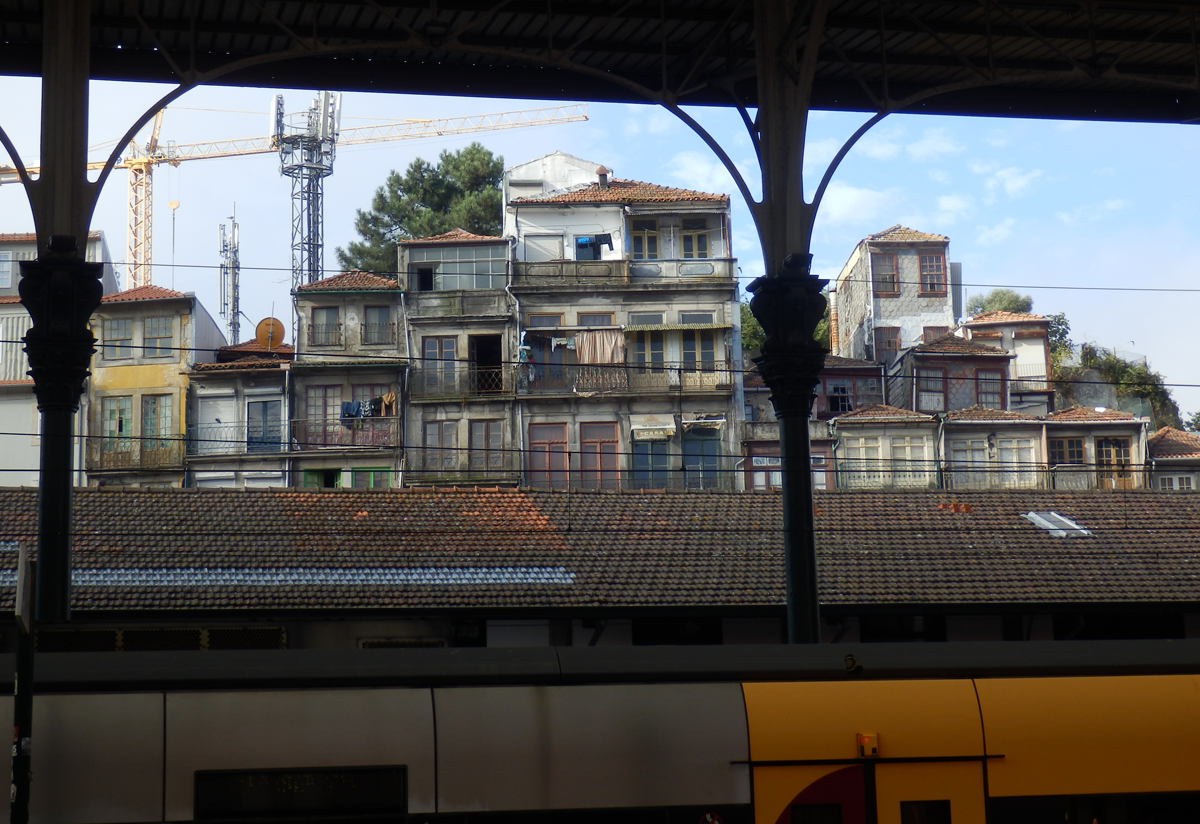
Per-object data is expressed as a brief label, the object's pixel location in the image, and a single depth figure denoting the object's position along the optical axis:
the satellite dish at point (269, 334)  46.44
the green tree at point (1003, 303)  80.31
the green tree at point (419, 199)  63.91
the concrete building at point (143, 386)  44.50
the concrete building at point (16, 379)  46.03
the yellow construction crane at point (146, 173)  85.38
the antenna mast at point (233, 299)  64.06
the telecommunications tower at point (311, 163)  61.25
